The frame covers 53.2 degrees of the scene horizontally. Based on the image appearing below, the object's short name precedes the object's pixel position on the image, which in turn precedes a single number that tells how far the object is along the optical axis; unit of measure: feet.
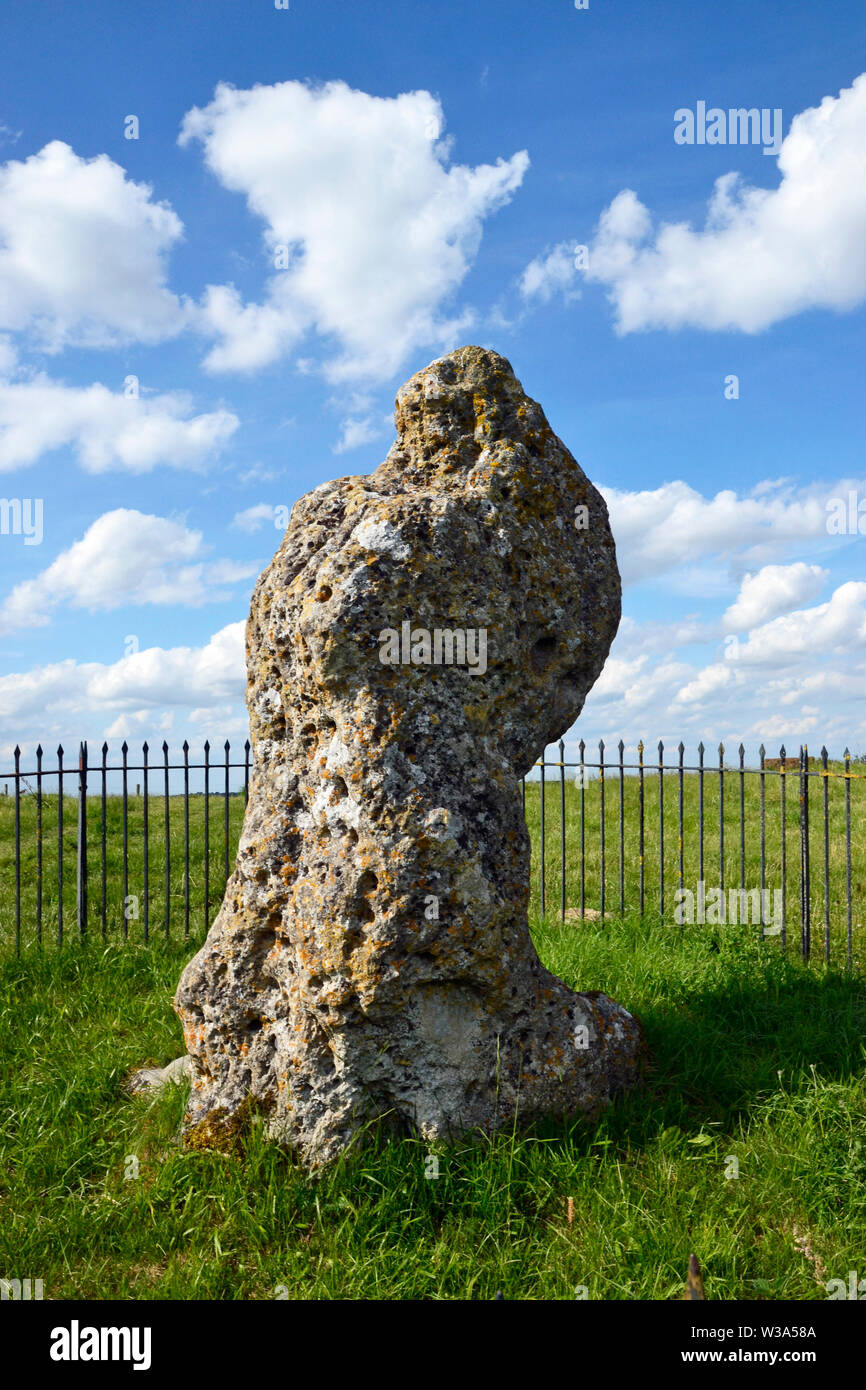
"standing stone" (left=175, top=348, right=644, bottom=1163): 12.94
